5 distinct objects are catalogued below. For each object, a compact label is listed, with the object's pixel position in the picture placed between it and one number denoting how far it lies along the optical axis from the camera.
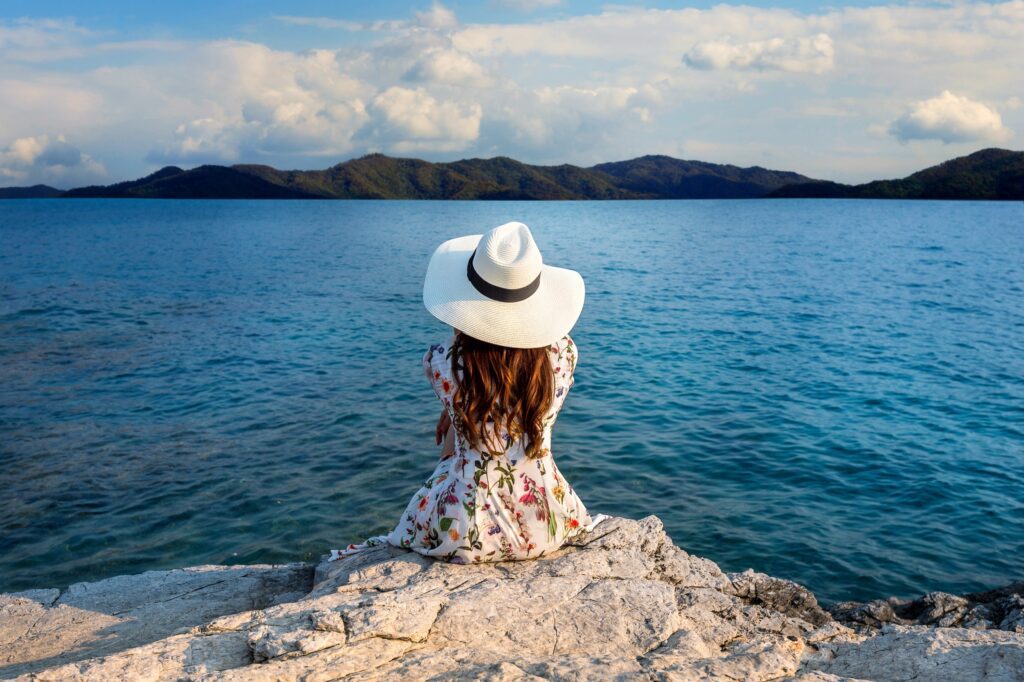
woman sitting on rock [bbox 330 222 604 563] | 4.53
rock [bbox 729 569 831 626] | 6.26
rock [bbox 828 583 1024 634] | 6.46
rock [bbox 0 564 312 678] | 5.08
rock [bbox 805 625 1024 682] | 4.32
